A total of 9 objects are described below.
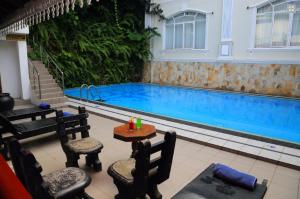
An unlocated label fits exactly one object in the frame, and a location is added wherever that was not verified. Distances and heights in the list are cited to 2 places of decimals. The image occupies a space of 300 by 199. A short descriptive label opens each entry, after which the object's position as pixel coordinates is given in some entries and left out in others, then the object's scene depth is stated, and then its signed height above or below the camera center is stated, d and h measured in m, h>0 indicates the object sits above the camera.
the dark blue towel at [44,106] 5.77 -0.93
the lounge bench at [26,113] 5.03 -1.01
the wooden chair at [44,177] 1.87 -1.10
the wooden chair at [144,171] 2.13 -1.15
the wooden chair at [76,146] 3.23 -1.14
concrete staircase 7.89 -0.77
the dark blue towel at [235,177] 2.31 -1.19
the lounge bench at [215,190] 2.16 -1.26
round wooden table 3.25 -0.97
